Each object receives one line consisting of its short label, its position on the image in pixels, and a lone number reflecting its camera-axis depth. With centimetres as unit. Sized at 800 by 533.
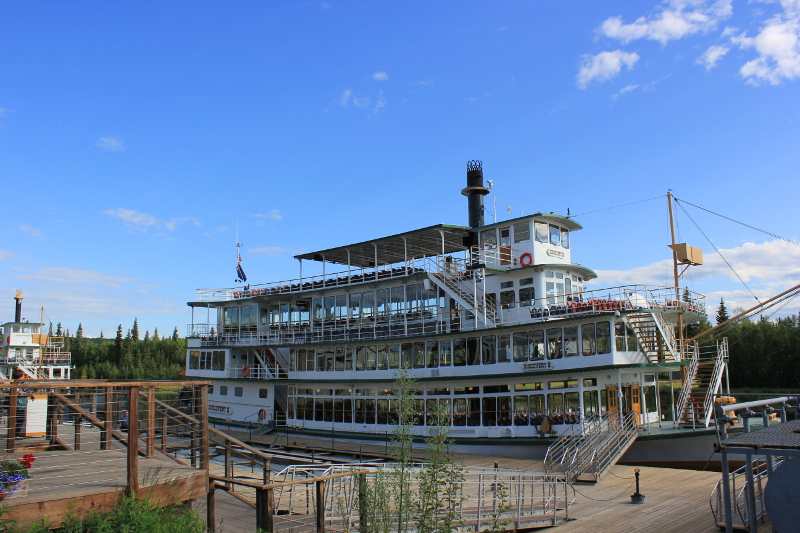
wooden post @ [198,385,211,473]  901
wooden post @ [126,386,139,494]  764
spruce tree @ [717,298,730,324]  7364
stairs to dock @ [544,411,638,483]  1773
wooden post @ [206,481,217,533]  911
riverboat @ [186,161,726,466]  2109
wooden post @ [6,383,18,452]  928
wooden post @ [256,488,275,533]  844
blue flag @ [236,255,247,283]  3669
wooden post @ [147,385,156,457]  911
